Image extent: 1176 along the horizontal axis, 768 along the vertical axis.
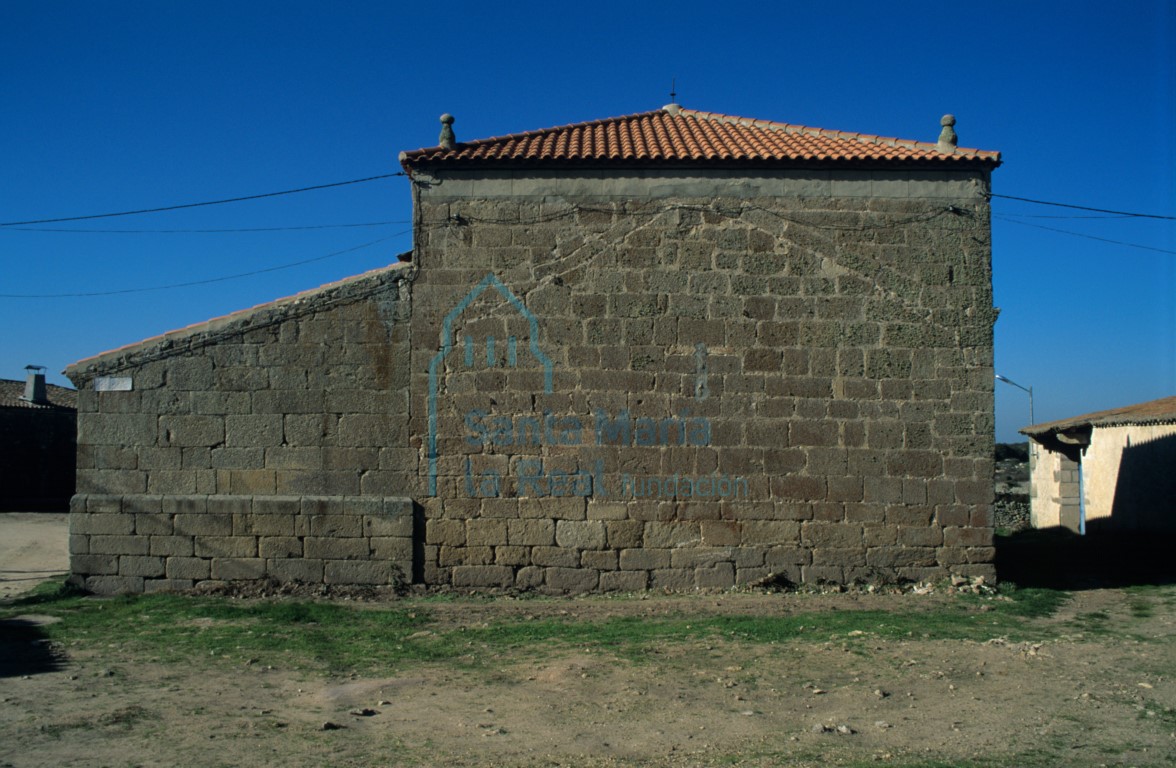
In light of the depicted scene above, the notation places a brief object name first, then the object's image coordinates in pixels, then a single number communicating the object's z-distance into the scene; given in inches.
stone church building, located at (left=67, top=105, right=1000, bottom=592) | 409.7
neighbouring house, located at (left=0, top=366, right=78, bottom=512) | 1048.8
